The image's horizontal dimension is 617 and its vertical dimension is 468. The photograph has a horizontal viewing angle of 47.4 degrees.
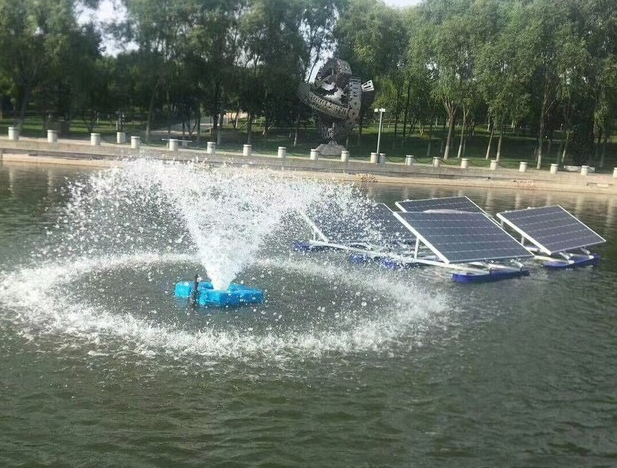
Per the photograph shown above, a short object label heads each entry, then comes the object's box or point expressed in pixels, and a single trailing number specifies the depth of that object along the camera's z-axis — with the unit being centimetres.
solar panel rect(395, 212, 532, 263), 1858
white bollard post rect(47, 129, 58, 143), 4535
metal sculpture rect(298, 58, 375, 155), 5453
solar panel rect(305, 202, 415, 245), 2180
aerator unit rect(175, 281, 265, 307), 1425
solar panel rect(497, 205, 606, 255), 2147
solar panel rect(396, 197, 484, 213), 2308
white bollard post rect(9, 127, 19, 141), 4675
